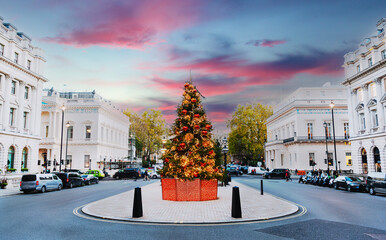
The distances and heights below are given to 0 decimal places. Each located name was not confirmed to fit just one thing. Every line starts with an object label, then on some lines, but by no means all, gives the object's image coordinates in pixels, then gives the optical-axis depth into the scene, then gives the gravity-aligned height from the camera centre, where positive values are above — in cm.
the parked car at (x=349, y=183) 2544 -234
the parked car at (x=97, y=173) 4638 -230
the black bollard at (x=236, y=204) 1104 -173
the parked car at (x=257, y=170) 6128 -260
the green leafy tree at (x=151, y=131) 8756 +811
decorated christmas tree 1620 +72
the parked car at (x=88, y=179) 3530 -246
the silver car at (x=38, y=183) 2402 -198
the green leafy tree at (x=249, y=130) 8531 +813
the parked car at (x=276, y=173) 4894 -258
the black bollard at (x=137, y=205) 1120 -176
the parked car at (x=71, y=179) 3023 -215
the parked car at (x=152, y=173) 5003 -253
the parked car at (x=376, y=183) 2175 -197
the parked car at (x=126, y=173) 4897 -242
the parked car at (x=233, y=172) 5554 -269
